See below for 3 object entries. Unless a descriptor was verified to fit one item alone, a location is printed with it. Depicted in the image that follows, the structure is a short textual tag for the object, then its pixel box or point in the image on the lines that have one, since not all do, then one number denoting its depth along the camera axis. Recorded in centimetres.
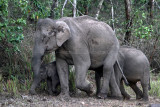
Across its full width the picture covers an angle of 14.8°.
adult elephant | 1476
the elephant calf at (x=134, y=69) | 1625
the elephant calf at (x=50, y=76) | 1597
